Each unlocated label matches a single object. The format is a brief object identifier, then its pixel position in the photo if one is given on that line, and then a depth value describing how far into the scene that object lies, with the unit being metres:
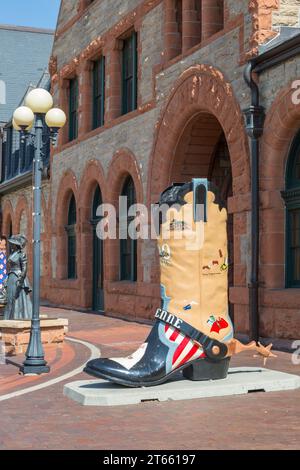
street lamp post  10.91
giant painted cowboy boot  8.68
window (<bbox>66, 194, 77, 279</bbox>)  26.11
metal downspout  13.94
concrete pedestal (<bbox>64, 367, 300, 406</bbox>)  8.15
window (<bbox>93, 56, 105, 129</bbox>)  23.45
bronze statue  14.32
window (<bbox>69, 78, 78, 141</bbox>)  26.11
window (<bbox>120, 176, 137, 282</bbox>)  20.83
